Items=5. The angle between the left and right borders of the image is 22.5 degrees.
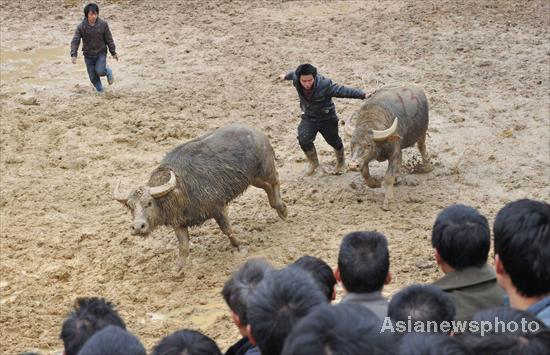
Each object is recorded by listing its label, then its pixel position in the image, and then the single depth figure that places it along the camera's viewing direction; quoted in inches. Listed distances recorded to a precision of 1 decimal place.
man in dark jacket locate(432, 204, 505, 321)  294.7
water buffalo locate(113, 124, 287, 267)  544.1
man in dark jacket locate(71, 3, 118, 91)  860.1
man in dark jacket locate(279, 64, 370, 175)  629.6
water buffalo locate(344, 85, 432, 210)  617.2
